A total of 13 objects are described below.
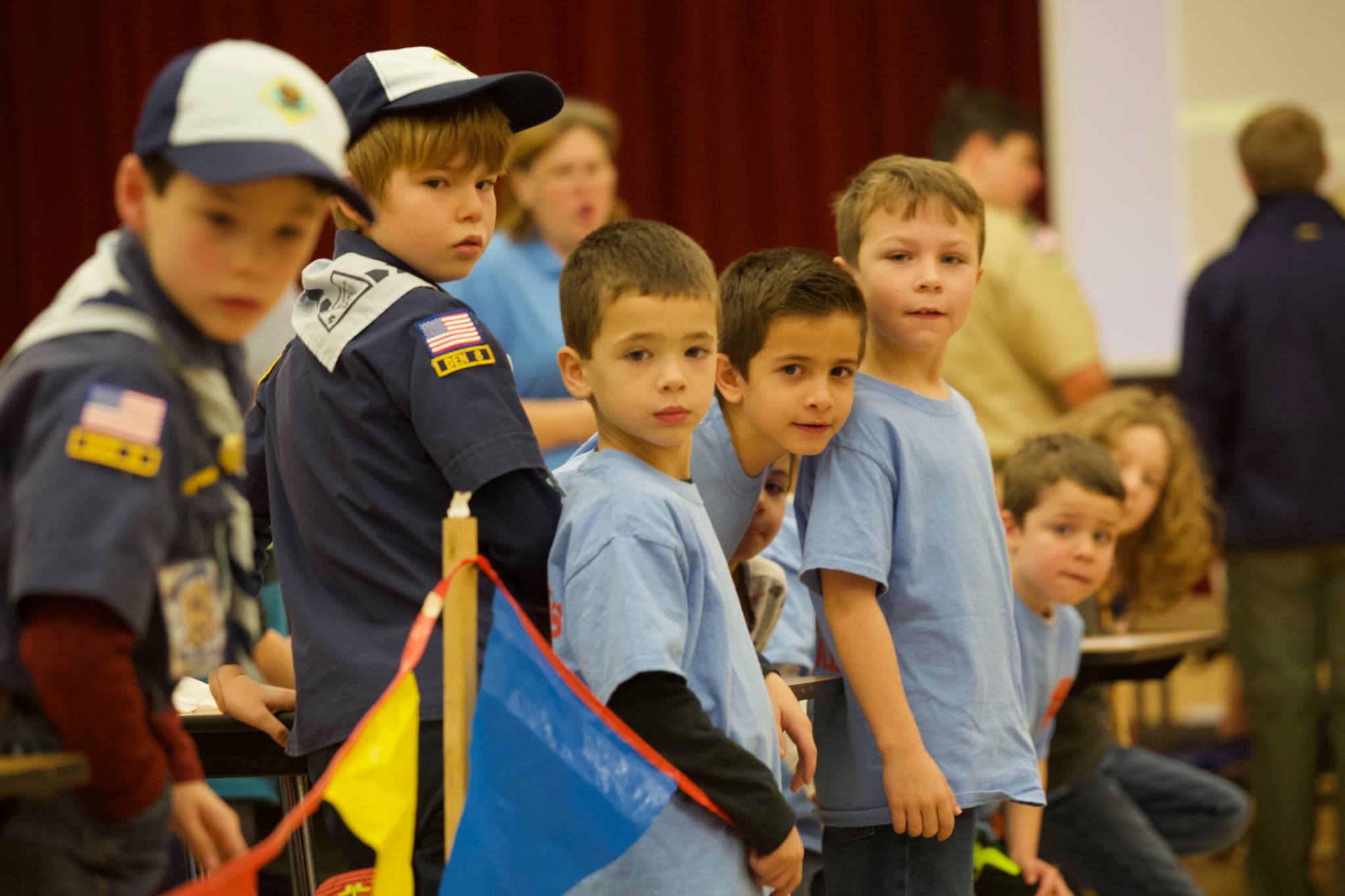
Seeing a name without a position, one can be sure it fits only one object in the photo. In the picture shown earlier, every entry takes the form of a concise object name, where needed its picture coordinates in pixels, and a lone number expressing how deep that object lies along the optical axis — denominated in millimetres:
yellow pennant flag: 3622
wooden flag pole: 3669
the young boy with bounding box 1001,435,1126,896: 4439
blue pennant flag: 3690
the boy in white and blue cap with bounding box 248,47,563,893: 3748
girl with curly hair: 4794
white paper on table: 4112
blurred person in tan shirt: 5774
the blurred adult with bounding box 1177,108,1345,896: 5886
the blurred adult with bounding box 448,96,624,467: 4873
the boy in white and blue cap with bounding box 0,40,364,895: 3413
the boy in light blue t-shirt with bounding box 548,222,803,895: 3710
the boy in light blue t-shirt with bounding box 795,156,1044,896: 3919
